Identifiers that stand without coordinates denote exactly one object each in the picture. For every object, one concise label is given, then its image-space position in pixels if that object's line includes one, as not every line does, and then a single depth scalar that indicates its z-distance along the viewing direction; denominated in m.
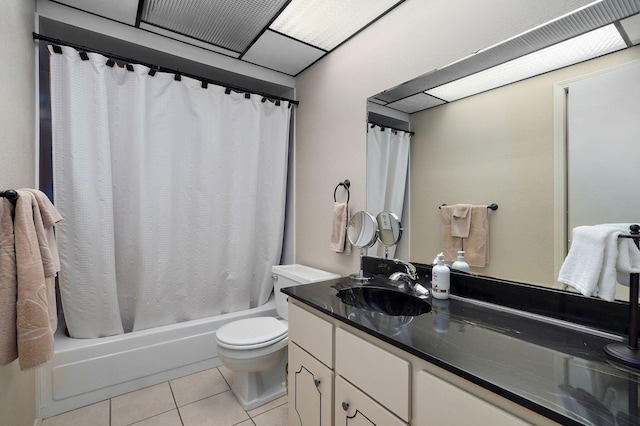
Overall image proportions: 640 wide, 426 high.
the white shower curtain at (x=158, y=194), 1.83
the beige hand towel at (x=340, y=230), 2.03
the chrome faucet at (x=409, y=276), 1.46
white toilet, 1.67
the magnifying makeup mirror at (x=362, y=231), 1.80
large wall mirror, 1.06
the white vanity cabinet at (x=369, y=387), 0.71
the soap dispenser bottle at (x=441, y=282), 1.28
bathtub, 1.70
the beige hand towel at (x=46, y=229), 1.17
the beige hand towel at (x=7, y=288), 1.01
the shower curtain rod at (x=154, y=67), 1.70
